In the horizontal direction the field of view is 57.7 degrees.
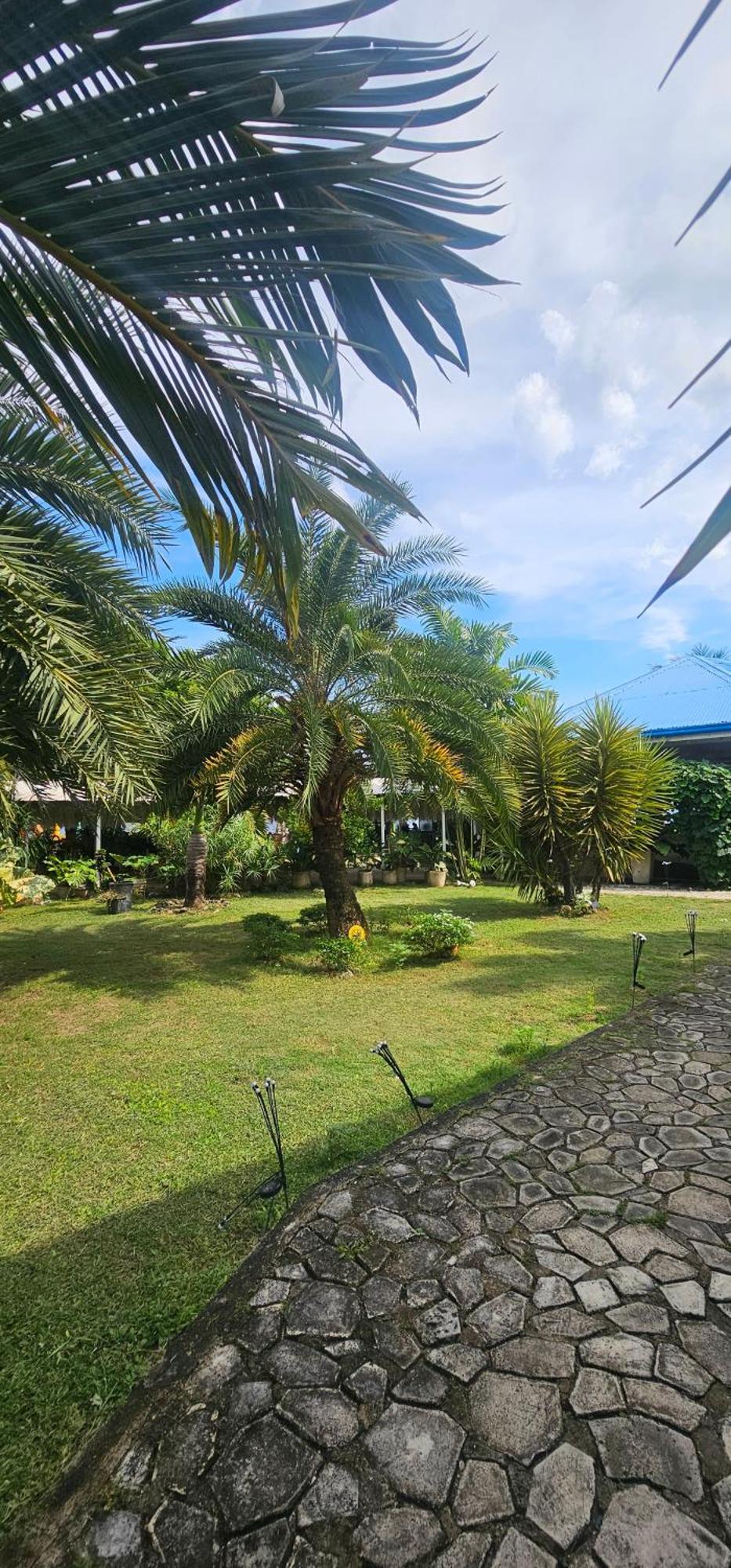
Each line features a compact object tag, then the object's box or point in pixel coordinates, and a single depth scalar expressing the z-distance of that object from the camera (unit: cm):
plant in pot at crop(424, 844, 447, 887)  1658
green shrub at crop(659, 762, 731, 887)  1430
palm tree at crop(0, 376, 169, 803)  487
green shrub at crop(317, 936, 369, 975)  783
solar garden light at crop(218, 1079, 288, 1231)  307
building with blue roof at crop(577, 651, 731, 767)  1758
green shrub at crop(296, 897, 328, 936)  1015
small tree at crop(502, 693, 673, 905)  1132
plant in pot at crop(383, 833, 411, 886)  1753
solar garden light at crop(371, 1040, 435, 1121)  381
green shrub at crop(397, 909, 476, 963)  831
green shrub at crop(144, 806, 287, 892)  1509
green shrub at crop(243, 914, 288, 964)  868
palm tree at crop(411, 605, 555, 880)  862
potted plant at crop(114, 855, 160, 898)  1585
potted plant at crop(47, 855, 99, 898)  1520
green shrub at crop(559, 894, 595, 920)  1177
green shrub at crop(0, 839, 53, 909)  1283
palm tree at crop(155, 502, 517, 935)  772
